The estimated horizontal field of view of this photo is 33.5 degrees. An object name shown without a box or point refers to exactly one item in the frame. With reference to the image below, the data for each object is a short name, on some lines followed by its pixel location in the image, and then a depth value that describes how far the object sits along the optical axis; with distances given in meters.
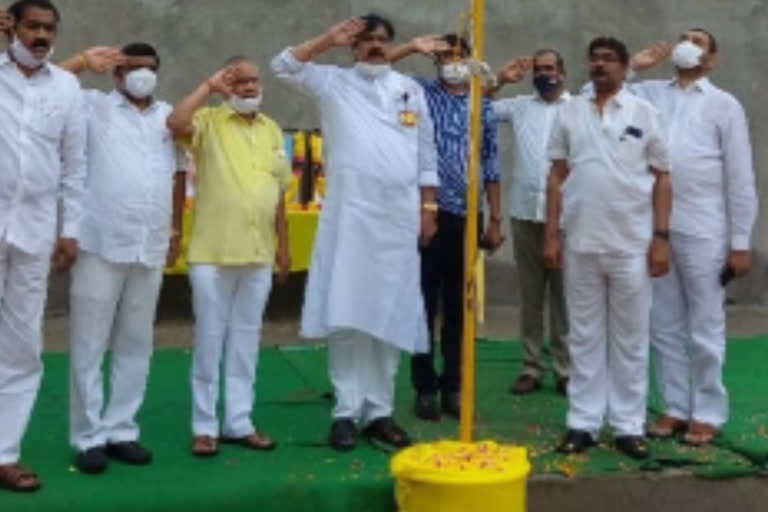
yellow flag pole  4.70
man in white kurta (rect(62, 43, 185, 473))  5.08
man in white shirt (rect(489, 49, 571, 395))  6.84
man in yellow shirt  5.36
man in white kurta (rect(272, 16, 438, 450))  5.55
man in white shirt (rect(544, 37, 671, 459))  5.43
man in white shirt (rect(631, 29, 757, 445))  5.77
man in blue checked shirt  6.12
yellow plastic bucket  4.50
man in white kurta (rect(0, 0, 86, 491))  4.71
